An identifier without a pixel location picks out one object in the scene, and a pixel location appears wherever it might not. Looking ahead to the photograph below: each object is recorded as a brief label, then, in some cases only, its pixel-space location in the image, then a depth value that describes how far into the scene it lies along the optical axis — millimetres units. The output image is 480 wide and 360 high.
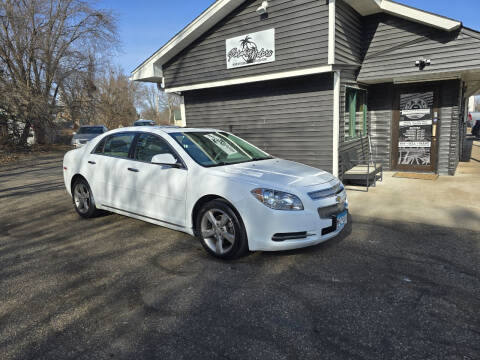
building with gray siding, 7672
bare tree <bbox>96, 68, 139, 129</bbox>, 34250
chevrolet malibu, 3598
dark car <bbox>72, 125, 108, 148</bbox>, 18195
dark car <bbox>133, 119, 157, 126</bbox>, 25422
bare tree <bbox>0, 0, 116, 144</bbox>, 17641
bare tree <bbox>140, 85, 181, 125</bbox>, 60794
